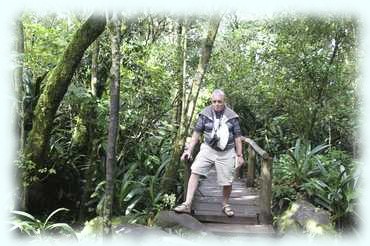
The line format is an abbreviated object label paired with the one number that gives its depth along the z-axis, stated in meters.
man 5.03
